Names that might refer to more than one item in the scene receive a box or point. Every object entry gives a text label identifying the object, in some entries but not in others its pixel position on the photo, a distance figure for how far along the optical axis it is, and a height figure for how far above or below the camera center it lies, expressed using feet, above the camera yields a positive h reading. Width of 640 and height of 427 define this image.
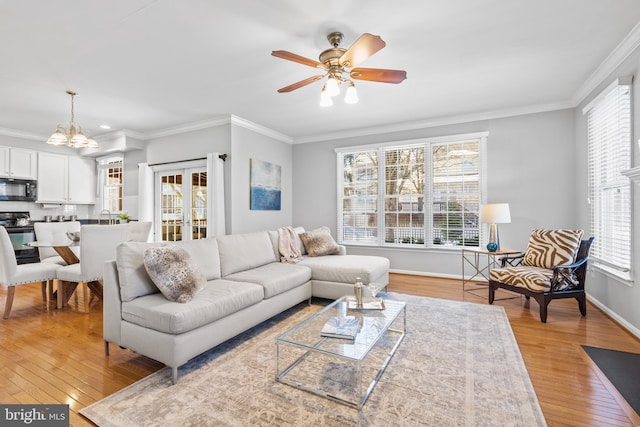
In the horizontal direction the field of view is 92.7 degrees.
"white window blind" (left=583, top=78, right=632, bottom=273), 9.88 +1.48
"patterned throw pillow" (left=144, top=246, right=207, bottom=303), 7.48 -1.51
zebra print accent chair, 10.37 -2.11
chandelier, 12.77 +3.19
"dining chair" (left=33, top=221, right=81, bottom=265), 14.01 -1.02
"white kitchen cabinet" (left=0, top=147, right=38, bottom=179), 17.88 +3.08
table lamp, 13.60 -0.10
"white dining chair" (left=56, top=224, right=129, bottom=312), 10.91 -1.65
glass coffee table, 6.15 -3.60
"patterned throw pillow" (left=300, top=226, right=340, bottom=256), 14.43 -1.41
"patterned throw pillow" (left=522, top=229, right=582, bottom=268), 11.43 -1.32
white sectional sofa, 6.90 -2.28
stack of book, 6.75 -2.64
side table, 15.46 -2.68
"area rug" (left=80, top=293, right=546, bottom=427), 5.52 -3.69
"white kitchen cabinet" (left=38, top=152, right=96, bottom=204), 19.79 +2.36
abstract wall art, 17.76 +1.76
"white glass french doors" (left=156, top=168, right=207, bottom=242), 17.48 +0.59
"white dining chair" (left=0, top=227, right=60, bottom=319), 10.55 -2.10
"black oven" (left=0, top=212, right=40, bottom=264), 17.75 -1.29
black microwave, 18.26 +1.49
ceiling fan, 8.03 +4.05
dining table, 11.75 -2.72
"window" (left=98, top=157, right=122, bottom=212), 21.35 +2.24
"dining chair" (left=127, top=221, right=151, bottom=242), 14.33 -0.83
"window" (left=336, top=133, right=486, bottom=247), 16.40 +1.22
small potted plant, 18.73 -0.27
